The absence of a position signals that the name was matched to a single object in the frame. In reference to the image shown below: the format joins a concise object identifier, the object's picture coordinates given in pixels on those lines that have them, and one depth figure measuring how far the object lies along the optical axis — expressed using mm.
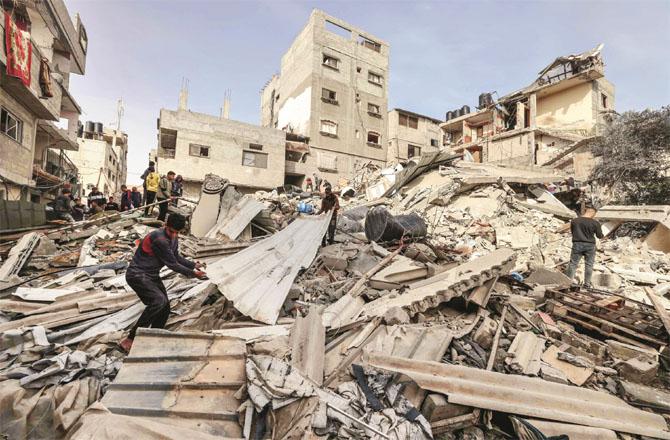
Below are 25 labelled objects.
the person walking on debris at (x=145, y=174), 9468
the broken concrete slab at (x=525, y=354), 3256
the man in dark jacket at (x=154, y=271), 3229
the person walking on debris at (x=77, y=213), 9962
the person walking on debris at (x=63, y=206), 9576
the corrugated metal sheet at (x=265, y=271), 3648
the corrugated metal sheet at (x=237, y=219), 7480
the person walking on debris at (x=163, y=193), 9312
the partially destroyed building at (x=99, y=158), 29578
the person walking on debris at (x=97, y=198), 11530
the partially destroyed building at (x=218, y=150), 19234
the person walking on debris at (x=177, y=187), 12110
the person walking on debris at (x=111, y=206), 11070
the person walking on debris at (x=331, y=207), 7098
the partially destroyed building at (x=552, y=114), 21953
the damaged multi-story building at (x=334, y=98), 23484
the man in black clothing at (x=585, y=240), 5957
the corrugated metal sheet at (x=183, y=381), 2215
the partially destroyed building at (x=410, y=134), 27906
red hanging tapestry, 8609
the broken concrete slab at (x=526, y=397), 2625
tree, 11406
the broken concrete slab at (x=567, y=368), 3219
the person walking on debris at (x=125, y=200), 11227
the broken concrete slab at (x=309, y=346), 2705
